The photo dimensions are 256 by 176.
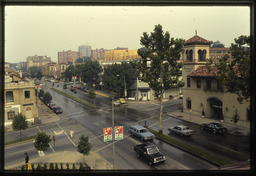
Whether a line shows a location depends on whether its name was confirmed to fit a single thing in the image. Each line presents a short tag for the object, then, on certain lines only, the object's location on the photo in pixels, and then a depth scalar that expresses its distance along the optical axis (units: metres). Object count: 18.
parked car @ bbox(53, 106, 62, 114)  45.44
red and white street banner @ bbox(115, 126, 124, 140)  18.91
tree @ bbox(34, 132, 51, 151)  21.95
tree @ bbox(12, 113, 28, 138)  29.11
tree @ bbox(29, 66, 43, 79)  121.90
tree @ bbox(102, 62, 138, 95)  57.48
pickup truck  19.69
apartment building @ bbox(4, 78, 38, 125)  34.78
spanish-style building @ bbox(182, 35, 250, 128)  34.22
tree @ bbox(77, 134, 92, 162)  20.66
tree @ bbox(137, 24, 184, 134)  27.80
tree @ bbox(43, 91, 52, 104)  53.06
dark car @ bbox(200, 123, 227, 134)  28.14
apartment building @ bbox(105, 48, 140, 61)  99.75
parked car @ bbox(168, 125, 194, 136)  27.71
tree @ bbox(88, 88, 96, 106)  49.89
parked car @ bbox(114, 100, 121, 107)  52.65
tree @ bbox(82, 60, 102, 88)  69.74
